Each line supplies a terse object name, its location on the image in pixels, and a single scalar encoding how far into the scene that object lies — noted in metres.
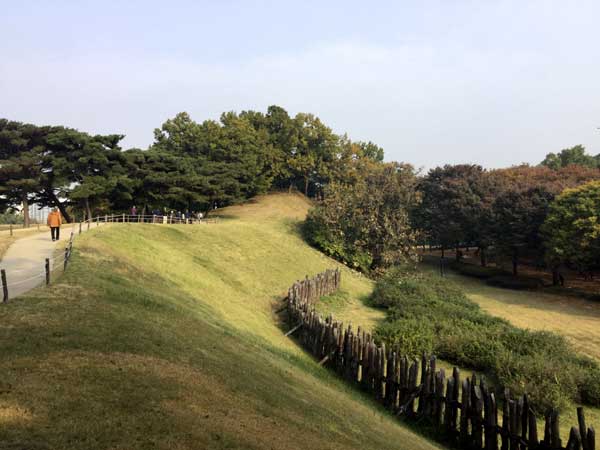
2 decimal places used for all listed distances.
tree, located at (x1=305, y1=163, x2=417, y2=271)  39.75
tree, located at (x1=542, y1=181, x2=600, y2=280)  34.00
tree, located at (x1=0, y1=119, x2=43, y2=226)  36.06
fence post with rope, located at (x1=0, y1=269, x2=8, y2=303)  10.85
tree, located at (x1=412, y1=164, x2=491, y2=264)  50.44
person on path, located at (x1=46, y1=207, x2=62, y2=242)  24.02
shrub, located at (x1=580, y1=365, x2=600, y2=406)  14.24
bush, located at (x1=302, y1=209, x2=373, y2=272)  39.59
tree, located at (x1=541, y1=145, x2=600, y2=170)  73.16
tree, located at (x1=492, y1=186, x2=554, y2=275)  42.06
